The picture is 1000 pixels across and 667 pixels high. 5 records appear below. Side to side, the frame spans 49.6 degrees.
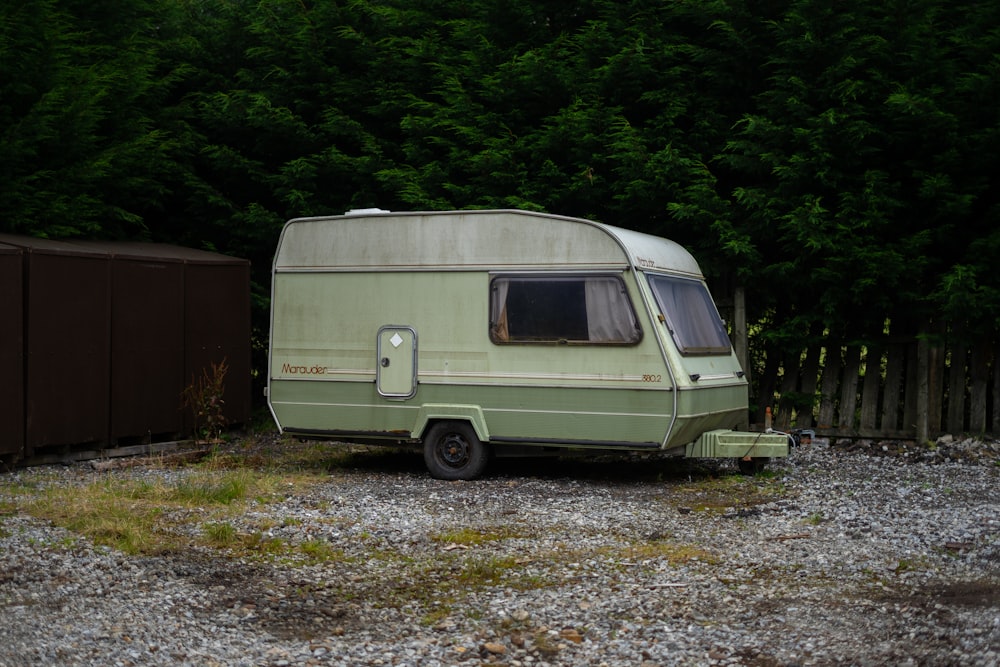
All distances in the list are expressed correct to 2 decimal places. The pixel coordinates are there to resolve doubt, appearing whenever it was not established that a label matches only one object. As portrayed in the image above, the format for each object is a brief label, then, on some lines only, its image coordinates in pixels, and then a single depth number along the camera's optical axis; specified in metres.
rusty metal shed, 11.52
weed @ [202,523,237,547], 7.56
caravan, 10.09
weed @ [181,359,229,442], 13.05
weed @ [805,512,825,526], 8.33
